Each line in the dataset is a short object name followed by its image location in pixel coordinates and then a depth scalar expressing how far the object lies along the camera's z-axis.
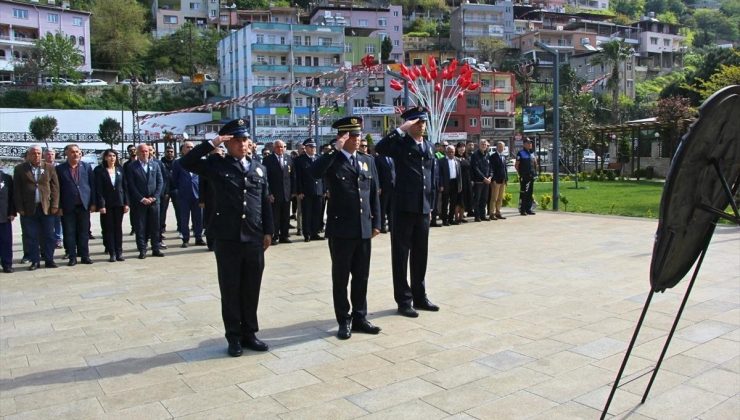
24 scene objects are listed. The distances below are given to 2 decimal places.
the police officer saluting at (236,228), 5.35
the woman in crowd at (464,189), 15.51
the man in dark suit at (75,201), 10.38
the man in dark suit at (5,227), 9.92
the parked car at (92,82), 71.51
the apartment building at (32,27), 75.06
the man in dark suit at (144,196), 10.96
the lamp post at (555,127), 17.69
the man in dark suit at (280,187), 12.31
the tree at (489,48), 105.03
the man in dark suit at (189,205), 12.48
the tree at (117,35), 86.06
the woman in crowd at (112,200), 10.68
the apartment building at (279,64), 66.00
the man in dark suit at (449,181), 14.70
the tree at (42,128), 56.53
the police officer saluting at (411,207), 6.66
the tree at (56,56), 70.00
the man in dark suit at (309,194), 12.85
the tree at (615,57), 77.31
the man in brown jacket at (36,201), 10.05
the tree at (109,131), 57.44
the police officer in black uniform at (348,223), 5.93
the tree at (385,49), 89.88
